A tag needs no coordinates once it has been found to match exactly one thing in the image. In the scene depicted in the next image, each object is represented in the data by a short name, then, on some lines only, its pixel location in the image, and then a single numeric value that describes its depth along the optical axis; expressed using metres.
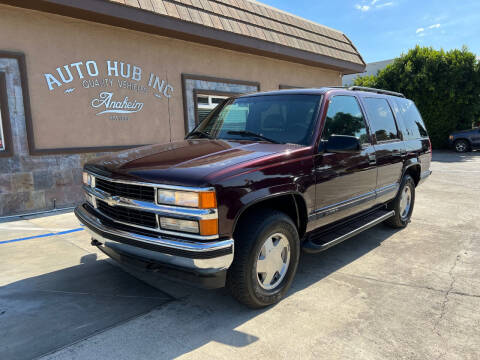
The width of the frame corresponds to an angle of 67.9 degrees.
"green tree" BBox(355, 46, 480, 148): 18.42
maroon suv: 2.60
